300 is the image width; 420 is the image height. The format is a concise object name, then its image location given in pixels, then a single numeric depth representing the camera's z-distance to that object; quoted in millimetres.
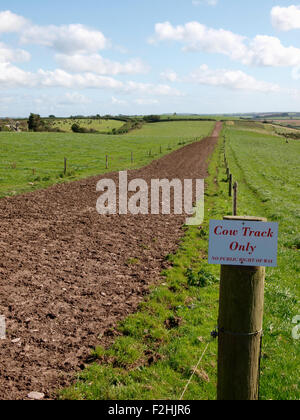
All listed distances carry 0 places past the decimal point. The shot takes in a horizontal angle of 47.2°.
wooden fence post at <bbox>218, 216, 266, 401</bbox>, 3564
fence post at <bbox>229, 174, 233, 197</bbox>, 21000
